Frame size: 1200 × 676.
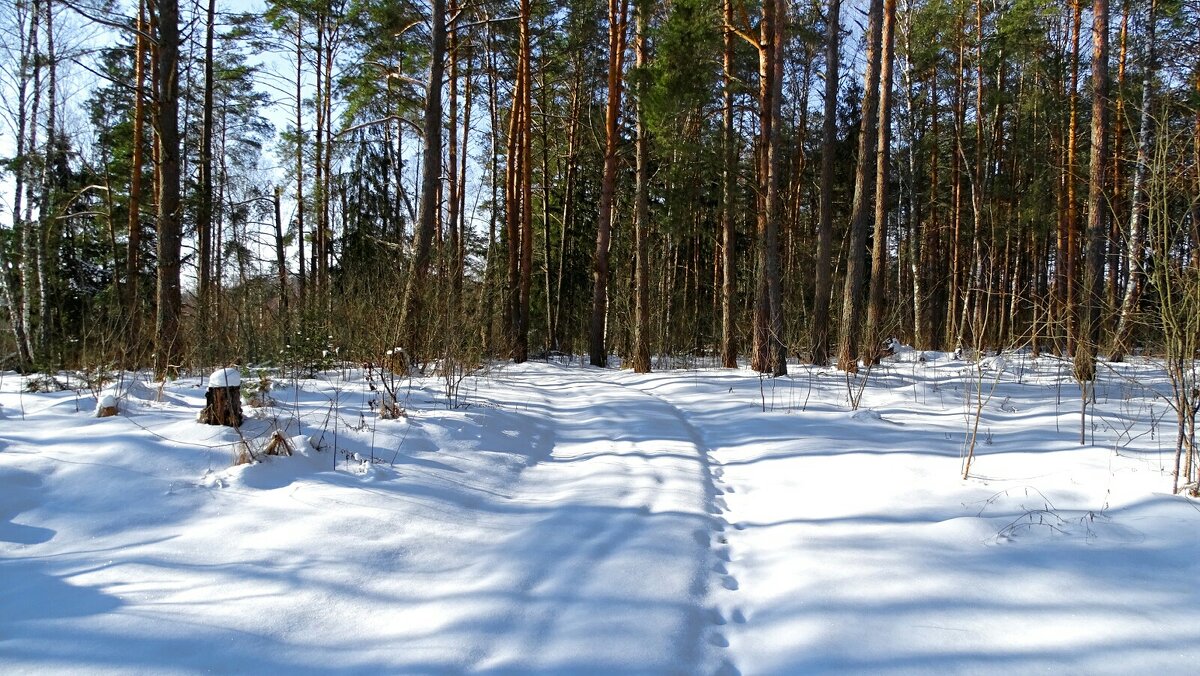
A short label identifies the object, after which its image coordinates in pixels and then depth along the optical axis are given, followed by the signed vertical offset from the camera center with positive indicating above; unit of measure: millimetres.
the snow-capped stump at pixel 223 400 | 3943 -419
